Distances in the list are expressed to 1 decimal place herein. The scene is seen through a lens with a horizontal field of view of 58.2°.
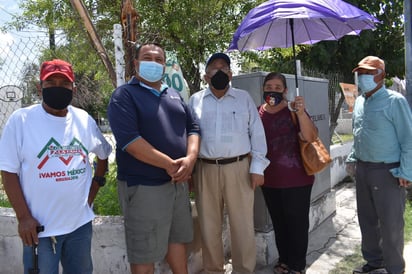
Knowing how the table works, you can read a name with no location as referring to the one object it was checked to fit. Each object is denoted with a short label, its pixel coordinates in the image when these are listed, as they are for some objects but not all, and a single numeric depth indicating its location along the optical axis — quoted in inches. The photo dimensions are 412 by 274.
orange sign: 229.1
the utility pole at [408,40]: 184.5
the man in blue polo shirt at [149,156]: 98.9
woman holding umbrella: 125.9
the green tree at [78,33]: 221.8
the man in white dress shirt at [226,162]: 121.0
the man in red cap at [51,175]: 84.3
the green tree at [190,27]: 196.9
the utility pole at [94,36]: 142.9
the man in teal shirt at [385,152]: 120.0
